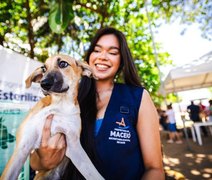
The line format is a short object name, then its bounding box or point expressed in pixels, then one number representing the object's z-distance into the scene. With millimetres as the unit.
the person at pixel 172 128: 10586
